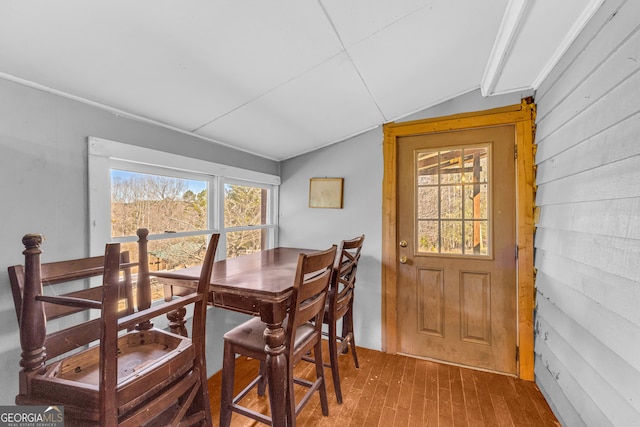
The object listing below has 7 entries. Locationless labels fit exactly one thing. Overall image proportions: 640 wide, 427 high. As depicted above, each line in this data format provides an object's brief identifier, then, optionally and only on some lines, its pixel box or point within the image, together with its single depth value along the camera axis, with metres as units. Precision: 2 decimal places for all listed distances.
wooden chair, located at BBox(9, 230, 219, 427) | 0.81
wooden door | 2.21
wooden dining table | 1.32
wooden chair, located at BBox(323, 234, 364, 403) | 1.83
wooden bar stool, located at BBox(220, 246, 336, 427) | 1.34
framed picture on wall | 2.74
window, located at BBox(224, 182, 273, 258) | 2.50
